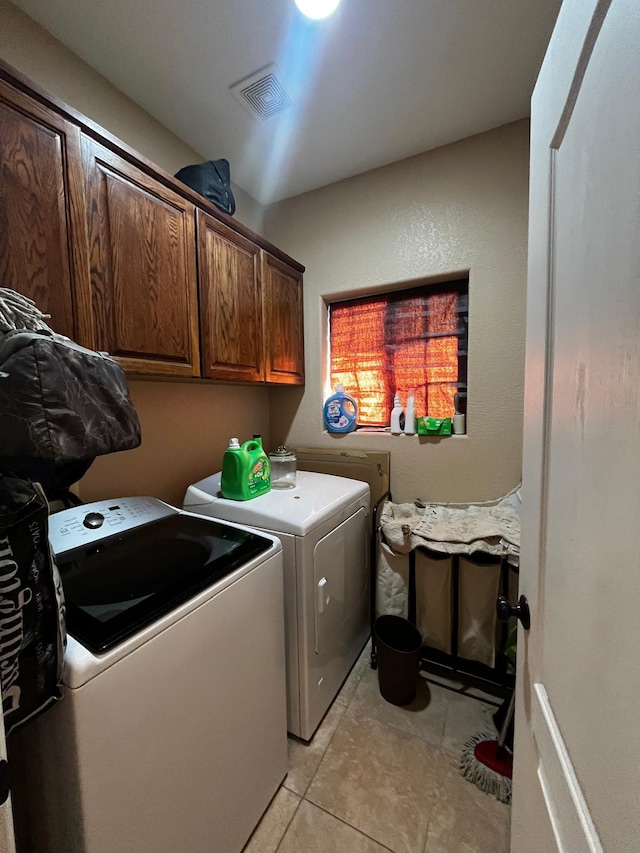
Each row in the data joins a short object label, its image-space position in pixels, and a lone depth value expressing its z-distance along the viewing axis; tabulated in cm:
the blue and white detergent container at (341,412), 219
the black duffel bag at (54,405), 52
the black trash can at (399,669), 154
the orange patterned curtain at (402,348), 200
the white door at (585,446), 35
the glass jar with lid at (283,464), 192
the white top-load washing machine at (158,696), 66
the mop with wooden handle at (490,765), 121
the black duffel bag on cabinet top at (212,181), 154
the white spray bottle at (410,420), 202
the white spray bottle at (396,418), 207
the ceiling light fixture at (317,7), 114
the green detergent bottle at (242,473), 152
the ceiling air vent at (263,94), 142
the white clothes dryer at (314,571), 131
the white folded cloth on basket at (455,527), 154
